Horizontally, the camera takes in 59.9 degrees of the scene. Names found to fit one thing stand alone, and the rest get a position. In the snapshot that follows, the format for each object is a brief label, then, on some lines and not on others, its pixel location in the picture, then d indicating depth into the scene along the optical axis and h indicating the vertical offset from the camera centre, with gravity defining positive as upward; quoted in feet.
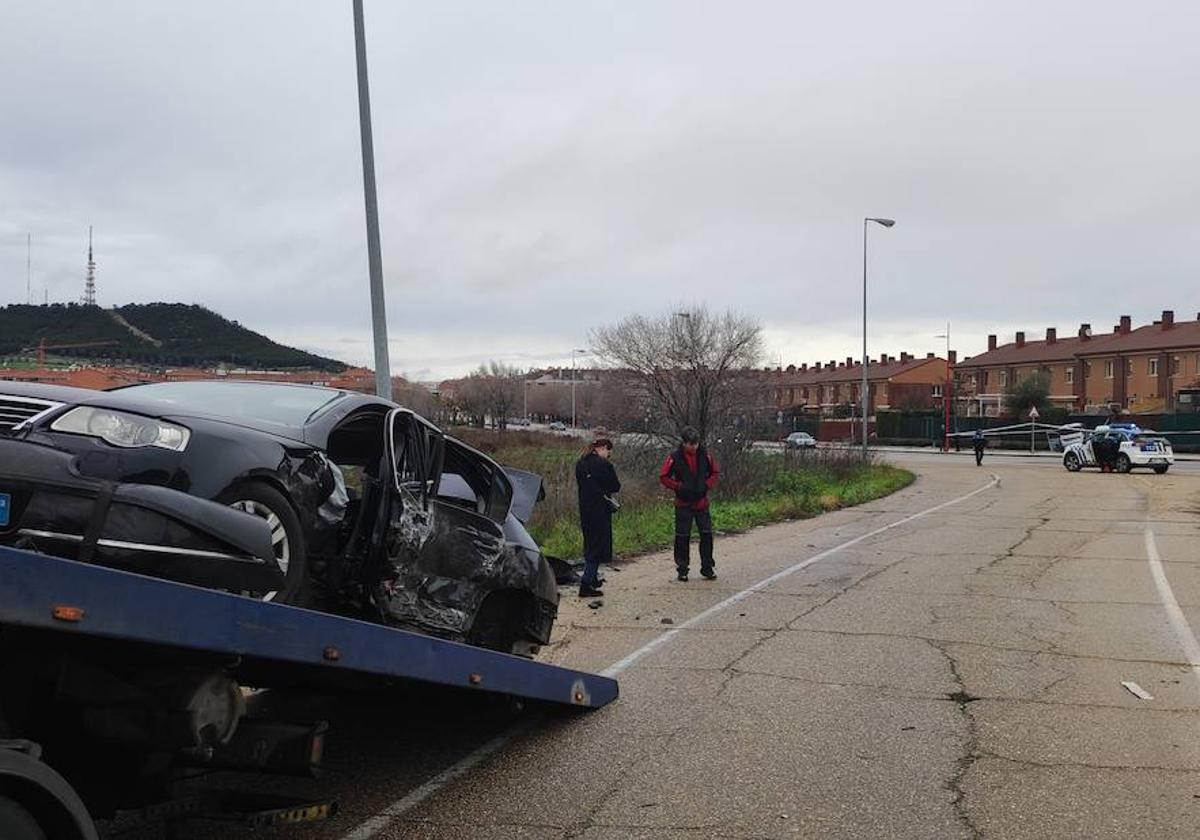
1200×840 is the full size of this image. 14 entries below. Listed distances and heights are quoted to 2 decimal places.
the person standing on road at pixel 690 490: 39.75 -3.29
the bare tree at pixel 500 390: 289.33 +4.48
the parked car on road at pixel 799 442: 126.20 -4.76
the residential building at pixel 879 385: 386.52 +7.55
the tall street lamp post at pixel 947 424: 201.12 -4.00
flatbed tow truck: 8.83 -3.03
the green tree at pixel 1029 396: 256.52 +1.73
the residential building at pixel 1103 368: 281.13 +10.65
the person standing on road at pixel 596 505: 36.45 -3.59
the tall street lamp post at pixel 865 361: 135.95 +6.10
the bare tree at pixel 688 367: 108.88 +4.28
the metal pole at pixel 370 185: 39.24 +8.41
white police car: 117.80 -5.39
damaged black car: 11.16 -1.30
